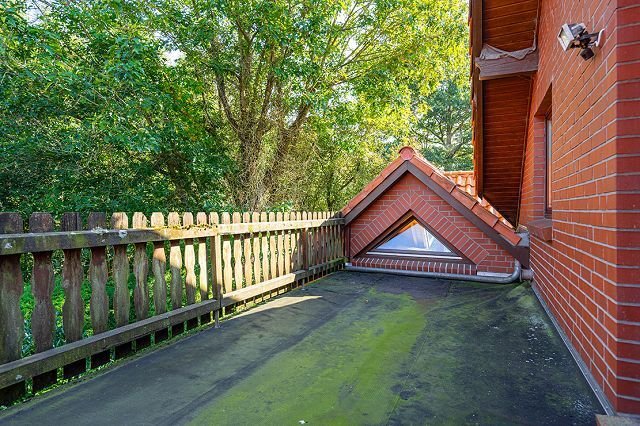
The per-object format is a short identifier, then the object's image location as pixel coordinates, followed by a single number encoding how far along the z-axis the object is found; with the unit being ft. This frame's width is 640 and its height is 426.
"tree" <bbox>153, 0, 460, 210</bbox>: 23.13
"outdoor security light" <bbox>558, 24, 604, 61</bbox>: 6.93
